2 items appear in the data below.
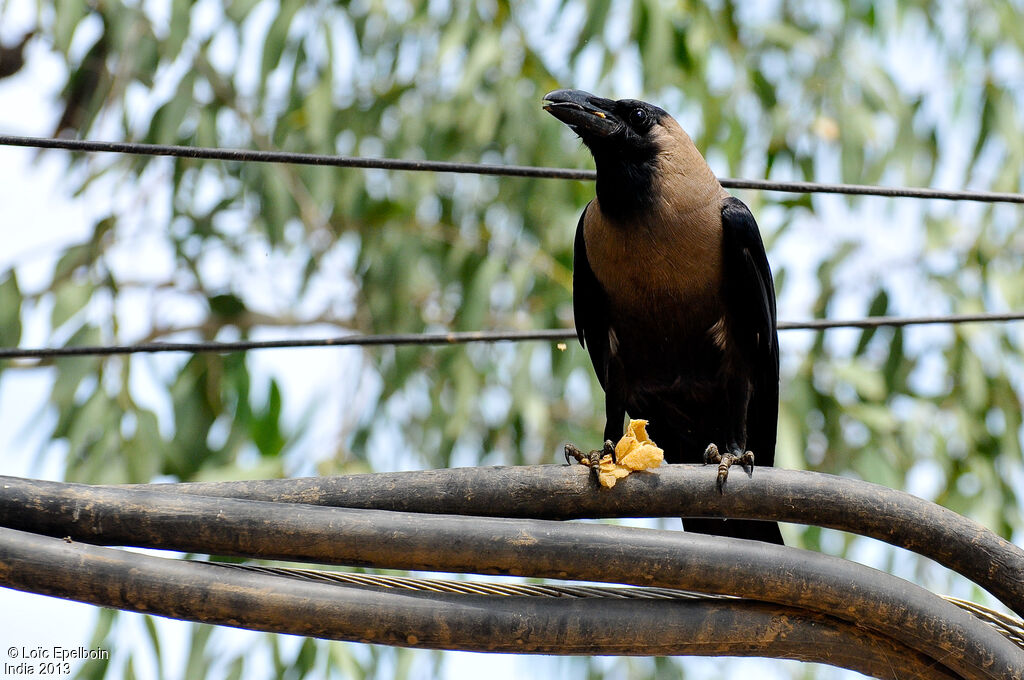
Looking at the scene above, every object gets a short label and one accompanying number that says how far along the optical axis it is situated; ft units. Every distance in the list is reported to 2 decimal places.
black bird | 25.22
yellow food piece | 24.37
